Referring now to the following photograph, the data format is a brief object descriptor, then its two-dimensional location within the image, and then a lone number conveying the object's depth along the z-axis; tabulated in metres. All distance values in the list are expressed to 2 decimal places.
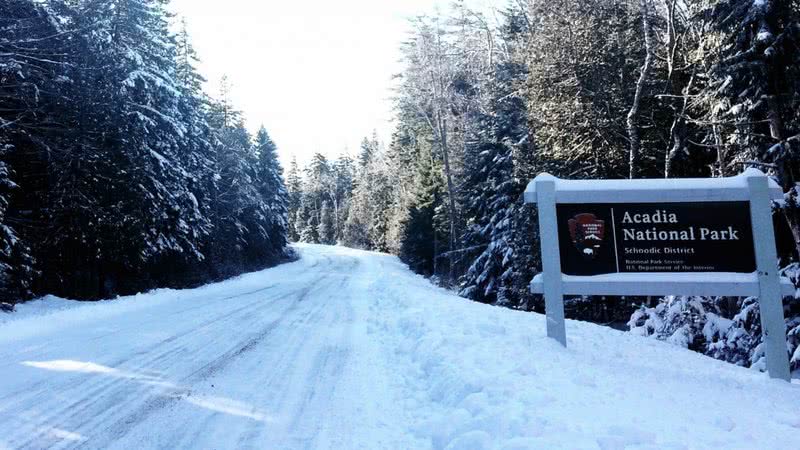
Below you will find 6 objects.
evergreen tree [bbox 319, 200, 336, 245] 81.12
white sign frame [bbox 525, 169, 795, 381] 5.37
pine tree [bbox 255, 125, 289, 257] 41.75
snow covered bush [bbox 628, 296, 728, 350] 9.74
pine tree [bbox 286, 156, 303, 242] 84.19
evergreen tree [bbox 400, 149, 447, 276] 33.88
